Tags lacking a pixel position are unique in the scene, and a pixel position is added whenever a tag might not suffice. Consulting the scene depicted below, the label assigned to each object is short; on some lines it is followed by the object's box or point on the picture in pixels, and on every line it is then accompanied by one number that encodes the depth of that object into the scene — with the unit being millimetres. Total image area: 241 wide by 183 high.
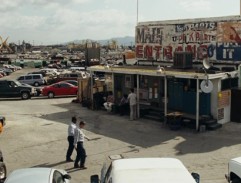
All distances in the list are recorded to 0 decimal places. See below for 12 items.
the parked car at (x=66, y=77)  39825
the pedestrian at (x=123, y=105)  23203
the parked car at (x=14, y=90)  32000
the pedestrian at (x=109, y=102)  24242
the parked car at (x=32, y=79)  40469
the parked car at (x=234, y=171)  9172
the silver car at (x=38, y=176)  8661
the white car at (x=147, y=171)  6320
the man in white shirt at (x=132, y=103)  21500
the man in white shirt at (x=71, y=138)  14062
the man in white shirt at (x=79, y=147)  13406
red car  32469
